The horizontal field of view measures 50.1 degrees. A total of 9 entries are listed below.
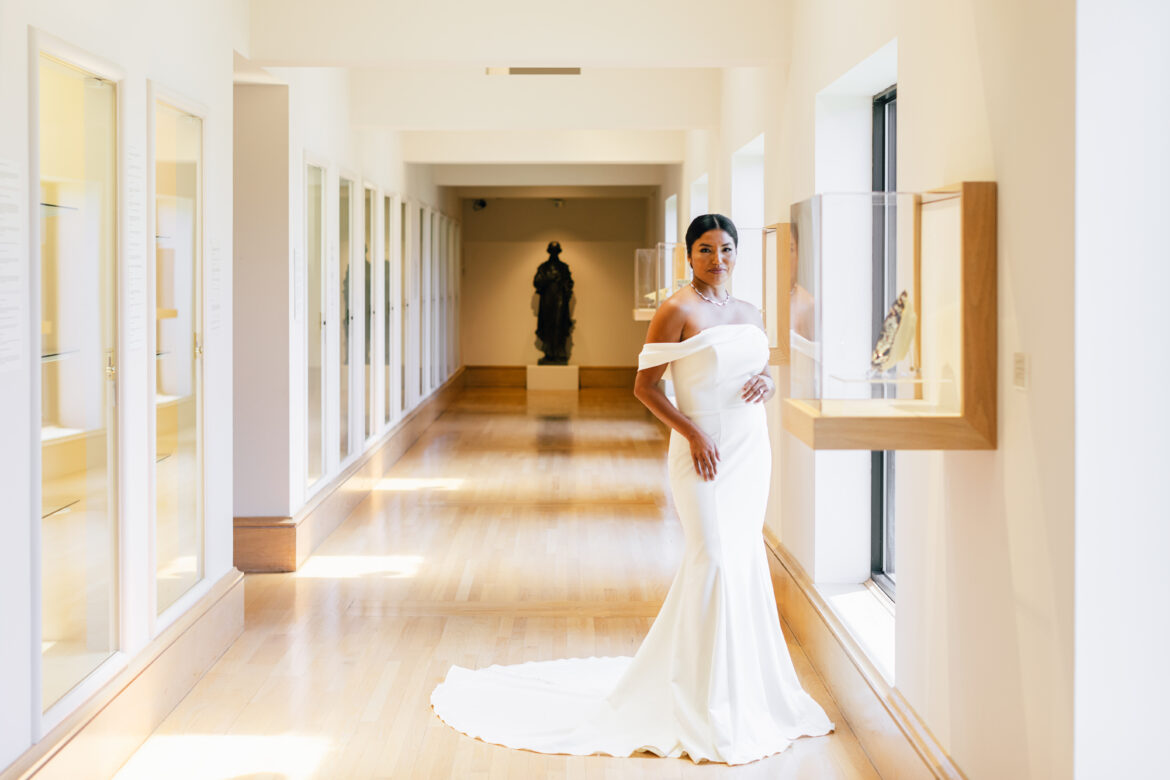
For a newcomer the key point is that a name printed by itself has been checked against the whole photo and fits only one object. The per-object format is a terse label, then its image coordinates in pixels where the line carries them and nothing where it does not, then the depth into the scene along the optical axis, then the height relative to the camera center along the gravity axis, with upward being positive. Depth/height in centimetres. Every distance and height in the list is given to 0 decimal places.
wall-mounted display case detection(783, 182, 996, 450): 302 +2
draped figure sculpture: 1959 +39
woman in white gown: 401 -82
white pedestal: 1911 -72
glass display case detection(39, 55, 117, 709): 348 -12
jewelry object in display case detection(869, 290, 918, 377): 310 -2
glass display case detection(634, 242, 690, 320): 817 +38
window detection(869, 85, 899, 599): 501 -57
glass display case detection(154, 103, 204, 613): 459 -9
